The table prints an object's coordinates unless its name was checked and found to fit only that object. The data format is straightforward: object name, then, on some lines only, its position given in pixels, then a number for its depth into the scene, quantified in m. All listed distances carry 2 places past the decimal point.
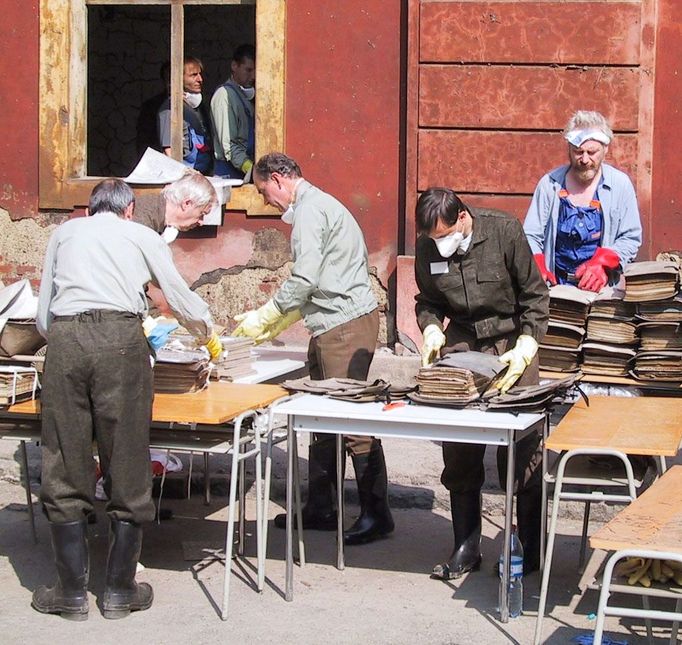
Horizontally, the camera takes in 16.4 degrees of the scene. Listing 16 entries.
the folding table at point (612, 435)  8.67
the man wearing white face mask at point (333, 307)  11.20
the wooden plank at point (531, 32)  15.26
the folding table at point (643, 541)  6.72
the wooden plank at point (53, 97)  16.73
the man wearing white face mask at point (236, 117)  16.66
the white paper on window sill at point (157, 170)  16.60
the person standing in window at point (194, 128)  17.07
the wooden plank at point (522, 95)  15.27
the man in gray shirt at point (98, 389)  9.09
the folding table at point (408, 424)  9.02
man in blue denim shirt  12.53
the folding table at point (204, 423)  9.42
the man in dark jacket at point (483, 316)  10.19
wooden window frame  16.24
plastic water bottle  9.27
